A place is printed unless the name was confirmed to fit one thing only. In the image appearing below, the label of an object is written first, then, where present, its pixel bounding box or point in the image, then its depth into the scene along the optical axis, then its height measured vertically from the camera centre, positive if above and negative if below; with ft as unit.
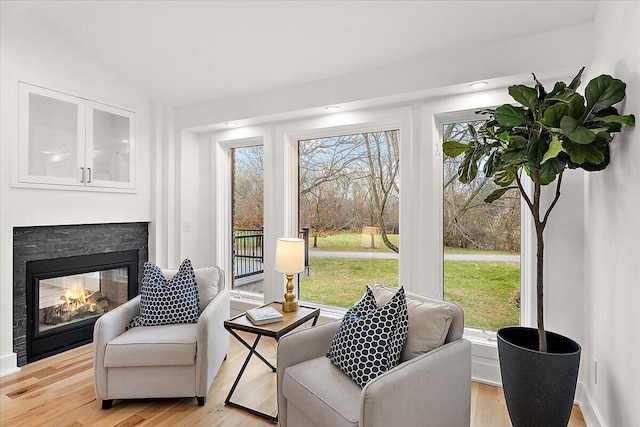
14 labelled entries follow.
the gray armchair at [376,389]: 4.96 -2.57
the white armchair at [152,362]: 7.47 -2.95
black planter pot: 5.74 -2.64
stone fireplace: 9.78 -1.92
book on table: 7.78 -2.16
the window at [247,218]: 12.96 -0.13
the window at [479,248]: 9.00 -0.81
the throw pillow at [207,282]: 9.36 -1.73
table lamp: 8.58 -1.08
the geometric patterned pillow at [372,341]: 5.69 -1.99
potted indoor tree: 5.49 +0.92
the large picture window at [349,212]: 10.55 +0.08
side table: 7.32 -2.26
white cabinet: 9.70 +2.06
